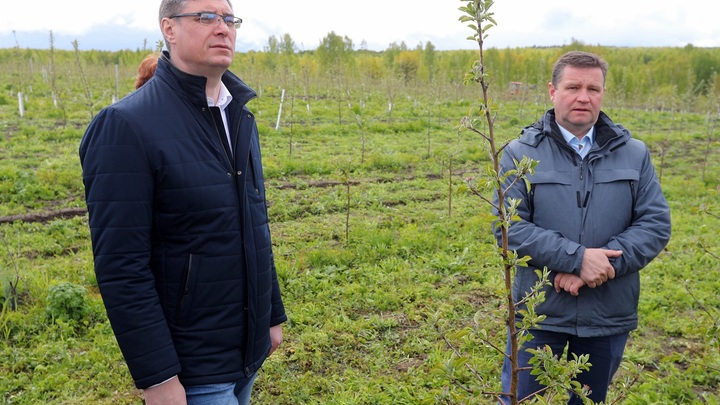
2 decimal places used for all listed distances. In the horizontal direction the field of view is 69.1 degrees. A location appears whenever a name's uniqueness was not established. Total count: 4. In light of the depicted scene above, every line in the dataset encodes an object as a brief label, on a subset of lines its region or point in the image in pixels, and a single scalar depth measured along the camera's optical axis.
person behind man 2.62
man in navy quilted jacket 1.63
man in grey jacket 2.43
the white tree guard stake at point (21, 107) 14.73
